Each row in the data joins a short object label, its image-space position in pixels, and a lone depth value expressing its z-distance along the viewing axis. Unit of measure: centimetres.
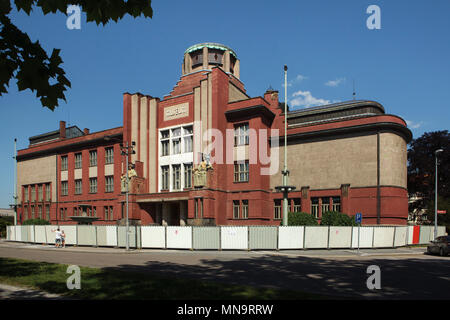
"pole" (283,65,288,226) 2758
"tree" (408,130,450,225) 4909
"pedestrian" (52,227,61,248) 3055
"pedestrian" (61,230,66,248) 3088
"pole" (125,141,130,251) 2642
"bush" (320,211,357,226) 3166
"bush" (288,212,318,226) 3222
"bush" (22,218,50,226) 5109
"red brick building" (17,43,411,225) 3512
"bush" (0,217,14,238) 4962
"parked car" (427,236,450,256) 2409
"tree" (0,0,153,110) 494
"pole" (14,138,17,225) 5364
